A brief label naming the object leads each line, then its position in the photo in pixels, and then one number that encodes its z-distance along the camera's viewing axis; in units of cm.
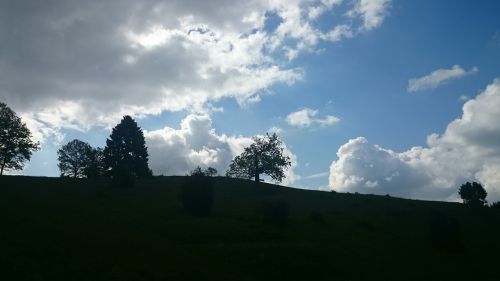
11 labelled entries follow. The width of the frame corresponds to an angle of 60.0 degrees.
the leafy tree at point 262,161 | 10021
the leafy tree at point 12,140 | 8581
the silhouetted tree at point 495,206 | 8319
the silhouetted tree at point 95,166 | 9972
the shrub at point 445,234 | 5441
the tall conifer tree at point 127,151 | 9081
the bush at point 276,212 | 5619
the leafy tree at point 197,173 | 6295
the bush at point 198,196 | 5700
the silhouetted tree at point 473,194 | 8419
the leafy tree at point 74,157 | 11475
